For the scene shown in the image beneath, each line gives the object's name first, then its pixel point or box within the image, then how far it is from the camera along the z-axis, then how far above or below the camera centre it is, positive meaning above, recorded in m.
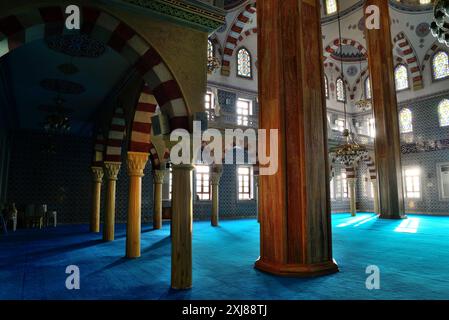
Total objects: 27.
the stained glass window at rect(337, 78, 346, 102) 19.41 +5.84
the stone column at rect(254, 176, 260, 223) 13.90 +0.09
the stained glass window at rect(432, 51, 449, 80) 15.64 +5.91
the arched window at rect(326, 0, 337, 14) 15.83 +9.05
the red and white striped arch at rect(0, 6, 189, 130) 3.63 +1.81
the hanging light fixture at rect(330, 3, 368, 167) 11.38 +1.16
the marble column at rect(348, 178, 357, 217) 15.82 -0.74
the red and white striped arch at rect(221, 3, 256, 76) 14.18 +7.09
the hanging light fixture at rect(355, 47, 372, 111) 14.86 +3.83
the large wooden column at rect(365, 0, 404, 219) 11.41 +2.33
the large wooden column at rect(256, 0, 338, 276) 4.14 +0.55
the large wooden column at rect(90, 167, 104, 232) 8.92 -0.25
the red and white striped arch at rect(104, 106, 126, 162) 7.14 +1.23
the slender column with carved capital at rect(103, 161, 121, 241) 7.12 +0.06
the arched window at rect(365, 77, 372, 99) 19.02 +5.76
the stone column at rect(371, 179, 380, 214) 16.16 -0.73
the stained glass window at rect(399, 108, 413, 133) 17.22 +3.45
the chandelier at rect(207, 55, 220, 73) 11.10 +4.43
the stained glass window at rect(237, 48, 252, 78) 15.42 +6.14
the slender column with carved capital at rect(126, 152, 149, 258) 5.51 -0.23
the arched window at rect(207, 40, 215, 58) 14.27 +6.39
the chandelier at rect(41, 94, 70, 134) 7.91 +1.81
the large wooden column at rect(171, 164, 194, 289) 3.60 -0.48
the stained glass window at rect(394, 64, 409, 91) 17.33 +5.92
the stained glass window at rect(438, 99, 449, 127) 15.70 +3.51
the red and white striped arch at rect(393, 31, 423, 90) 16.38 +6.64
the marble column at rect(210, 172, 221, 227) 11.71 -0.19
